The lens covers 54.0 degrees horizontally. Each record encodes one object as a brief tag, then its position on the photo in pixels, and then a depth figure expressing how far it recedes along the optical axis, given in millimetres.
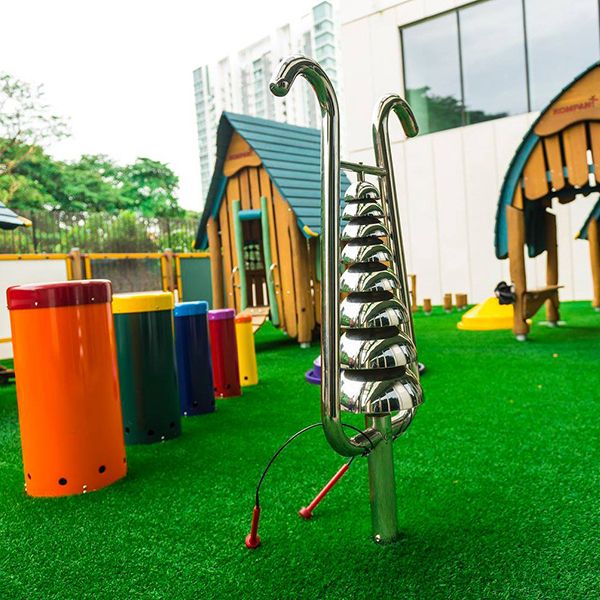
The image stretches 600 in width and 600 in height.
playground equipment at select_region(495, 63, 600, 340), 5465
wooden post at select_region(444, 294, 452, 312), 10877
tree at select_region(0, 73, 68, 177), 24172
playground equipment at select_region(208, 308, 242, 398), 4535
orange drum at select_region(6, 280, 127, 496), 2551
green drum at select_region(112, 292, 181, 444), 3295
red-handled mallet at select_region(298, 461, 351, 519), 2068
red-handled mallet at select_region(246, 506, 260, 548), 1885
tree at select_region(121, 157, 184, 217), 34062
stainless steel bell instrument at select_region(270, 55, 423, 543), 1494
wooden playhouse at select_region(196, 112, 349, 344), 7215
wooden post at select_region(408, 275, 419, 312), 10634
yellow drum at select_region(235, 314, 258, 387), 5012
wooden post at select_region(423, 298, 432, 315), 10852
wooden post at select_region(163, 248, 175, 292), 11344
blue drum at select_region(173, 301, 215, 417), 3982
